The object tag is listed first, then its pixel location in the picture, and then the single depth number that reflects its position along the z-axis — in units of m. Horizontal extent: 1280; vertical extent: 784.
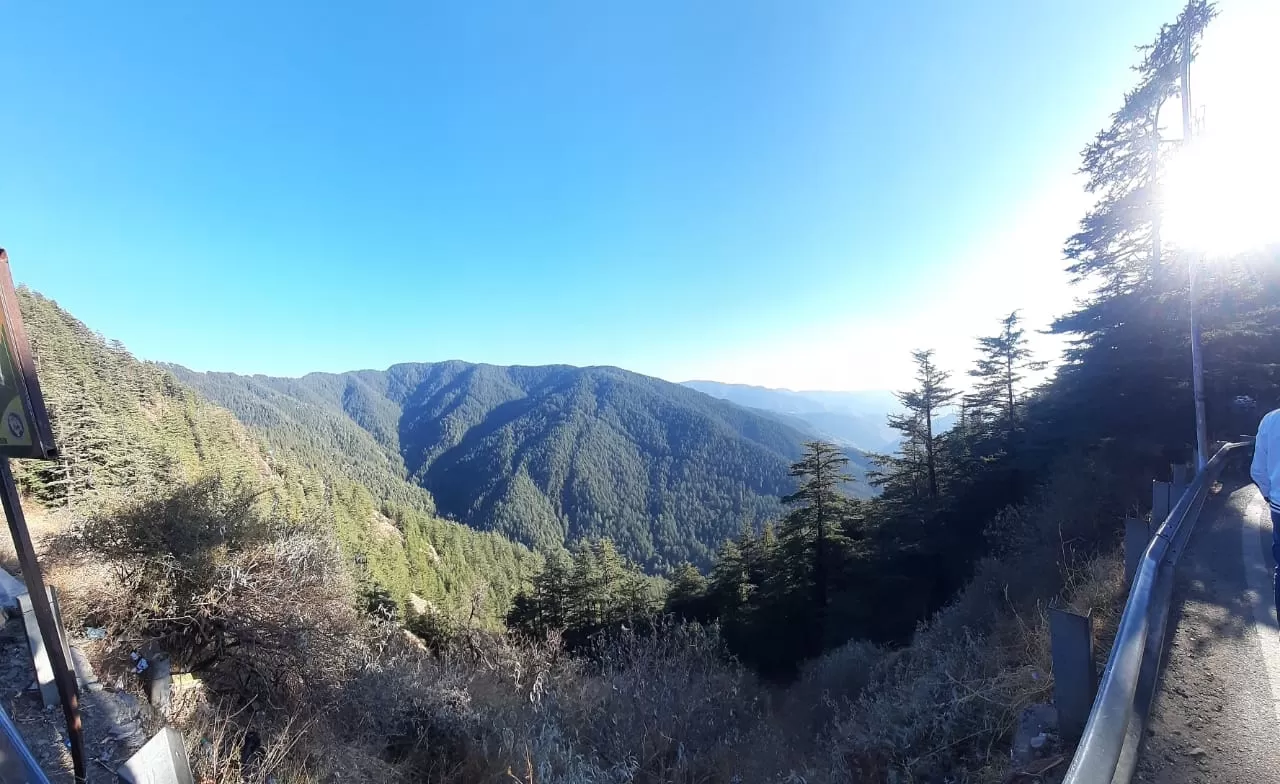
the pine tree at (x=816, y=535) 18.78
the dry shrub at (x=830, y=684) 10.91
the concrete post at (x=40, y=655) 4.38
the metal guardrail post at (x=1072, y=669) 2.70
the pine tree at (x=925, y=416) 18.09
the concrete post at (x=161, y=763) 2.34
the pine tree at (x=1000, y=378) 18.33
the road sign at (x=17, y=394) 2.74
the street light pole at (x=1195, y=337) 8.29
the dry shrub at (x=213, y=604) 8.90
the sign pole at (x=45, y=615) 2.99
